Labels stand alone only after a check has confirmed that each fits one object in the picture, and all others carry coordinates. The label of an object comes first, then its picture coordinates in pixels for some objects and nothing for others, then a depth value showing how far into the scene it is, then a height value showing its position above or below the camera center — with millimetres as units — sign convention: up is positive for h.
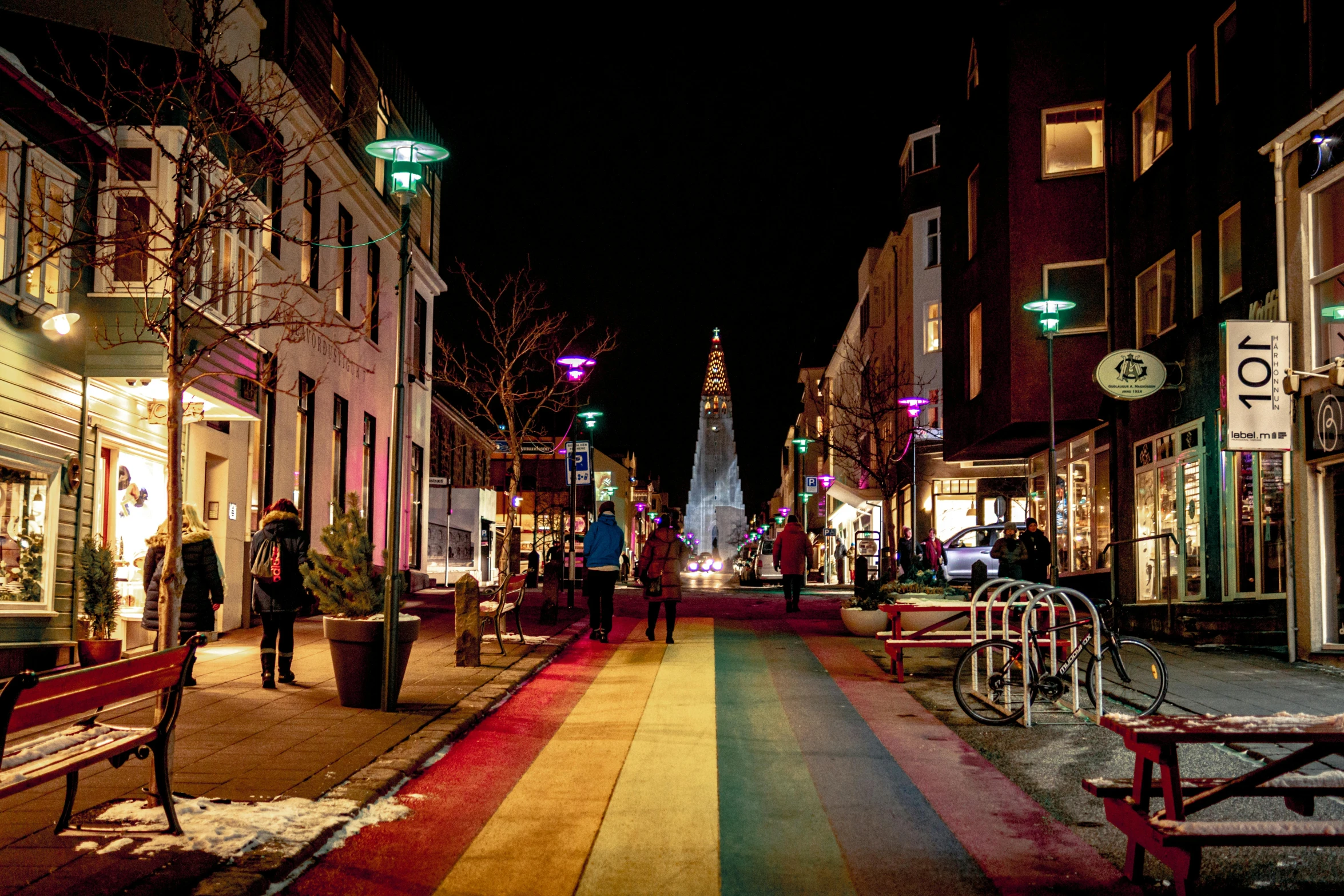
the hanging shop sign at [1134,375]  20172 +2494
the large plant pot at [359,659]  10680 -1084
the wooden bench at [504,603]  15680 -960
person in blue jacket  17875 -422
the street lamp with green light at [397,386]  10586 +1302
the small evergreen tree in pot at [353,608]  10688 -675
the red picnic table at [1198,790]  5016 -1130
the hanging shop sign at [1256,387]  15438 +1774
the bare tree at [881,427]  39062 +3723
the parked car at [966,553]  32281 -567
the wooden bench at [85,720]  4926 -771
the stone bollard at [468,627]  13711 -1060
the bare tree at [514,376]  19016 +3310
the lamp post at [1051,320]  22031 +3768
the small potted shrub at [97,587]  13875 -620
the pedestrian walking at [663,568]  18203 -537
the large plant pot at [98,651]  13109 -1245
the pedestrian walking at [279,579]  12344 -476
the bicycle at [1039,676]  10508 -1247
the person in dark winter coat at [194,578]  12741 -477
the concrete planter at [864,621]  18844 -1352
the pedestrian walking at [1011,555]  22484 -418
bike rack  10211 -894
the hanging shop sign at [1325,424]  14945 +1302
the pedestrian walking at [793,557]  25156 -514
